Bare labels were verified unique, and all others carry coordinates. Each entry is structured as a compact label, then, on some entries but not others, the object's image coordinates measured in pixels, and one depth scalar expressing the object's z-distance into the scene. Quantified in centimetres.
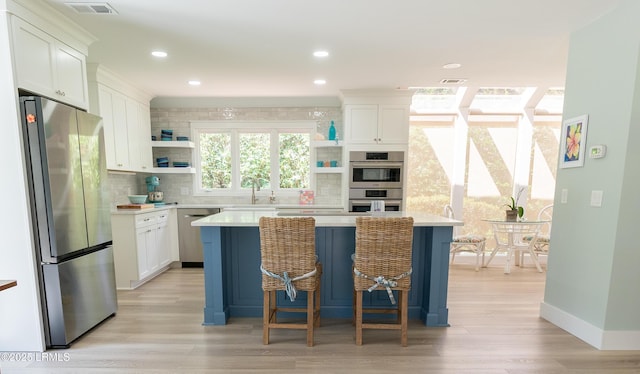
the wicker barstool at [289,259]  204
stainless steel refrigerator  192
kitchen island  241
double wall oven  408
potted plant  382
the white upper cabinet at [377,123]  404
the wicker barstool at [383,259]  203
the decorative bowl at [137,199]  377
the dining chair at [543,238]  399
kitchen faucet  459
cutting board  339
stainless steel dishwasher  409
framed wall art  223
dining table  379
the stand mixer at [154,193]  423
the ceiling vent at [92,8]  195
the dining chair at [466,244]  399
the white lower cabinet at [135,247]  325
